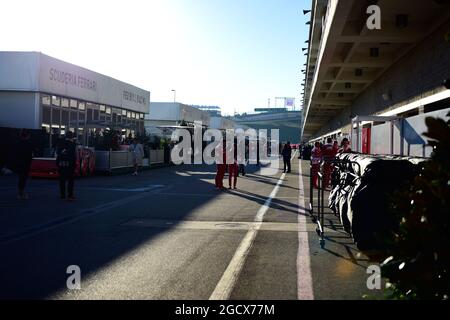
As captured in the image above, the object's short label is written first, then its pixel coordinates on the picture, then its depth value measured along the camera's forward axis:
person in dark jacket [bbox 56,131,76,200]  13.05
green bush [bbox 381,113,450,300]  3.12
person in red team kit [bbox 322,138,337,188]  17.27
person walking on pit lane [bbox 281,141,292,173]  27.60
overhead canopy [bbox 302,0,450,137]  11.67
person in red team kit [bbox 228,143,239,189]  17.53
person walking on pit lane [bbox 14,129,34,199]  13.03
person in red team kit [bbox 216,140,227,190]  16.91
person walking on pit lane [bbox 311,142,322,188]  14.41
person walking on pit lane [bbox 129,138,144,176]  23.88
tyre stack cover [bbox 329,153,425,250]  6.97
